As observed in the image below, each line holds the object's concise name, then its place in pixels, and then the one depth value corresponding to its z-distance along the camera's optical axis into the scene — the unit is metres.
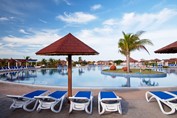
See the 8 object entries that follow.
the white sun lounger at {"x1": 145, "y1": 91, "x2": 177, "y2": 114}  3.10
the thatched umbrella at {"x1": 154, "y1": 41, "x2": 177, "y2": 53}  3.43
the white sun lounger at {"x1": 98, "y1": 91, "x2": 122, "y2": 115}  3.11
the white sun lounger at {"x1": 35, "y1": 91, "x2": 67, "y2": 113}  3.14
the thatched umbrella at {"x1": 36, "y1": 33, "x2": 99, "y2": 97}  3.23
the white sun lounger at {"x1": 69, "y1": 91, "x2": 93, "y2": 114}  3.15
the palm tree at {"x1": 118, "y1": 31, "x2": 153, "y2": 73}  13.14
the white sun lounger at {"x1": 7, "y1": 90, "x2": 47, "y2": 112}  3.22
